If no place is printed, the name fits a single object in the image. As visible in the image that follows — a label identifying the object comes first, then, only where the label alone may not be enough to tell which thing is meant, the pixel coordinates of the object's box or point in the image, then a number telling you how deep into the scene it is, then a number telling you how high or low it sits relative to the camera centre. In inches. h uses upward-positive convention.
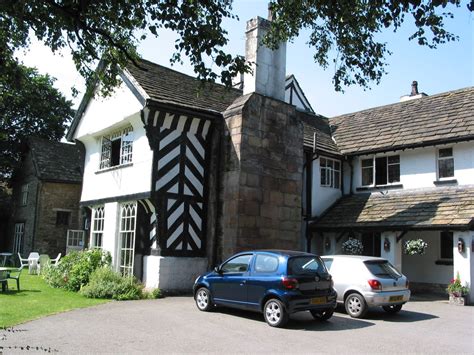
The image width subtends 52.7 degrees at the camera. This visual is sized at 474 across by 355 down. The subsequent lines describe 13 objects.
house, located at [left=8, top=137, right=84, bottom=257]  1092.5 +84.5
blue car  386.9 -33.5
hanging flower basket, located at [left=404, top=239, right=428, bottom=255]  663.1 +4.5
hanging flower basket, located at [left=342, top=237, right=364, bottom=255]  725.3 +2.4
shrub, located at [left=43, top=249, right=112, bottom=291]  609.0 -39.8
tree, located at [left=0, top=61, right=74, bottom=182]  1376.7 +364.7
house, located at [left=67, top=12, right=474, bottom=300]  613.3 +98.5
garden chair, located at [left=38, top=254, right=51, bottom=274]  820.6 -41.0
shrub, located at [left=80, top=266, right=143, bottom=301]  545.0 -54.9
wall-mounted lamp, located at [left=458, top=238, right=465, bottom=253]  604.1 +8.2
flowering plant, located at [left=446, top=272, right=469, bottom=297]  579.2 -45.0
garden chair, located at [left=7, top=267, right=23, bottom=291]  576.8 -46.6
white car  445.1 -33.9
